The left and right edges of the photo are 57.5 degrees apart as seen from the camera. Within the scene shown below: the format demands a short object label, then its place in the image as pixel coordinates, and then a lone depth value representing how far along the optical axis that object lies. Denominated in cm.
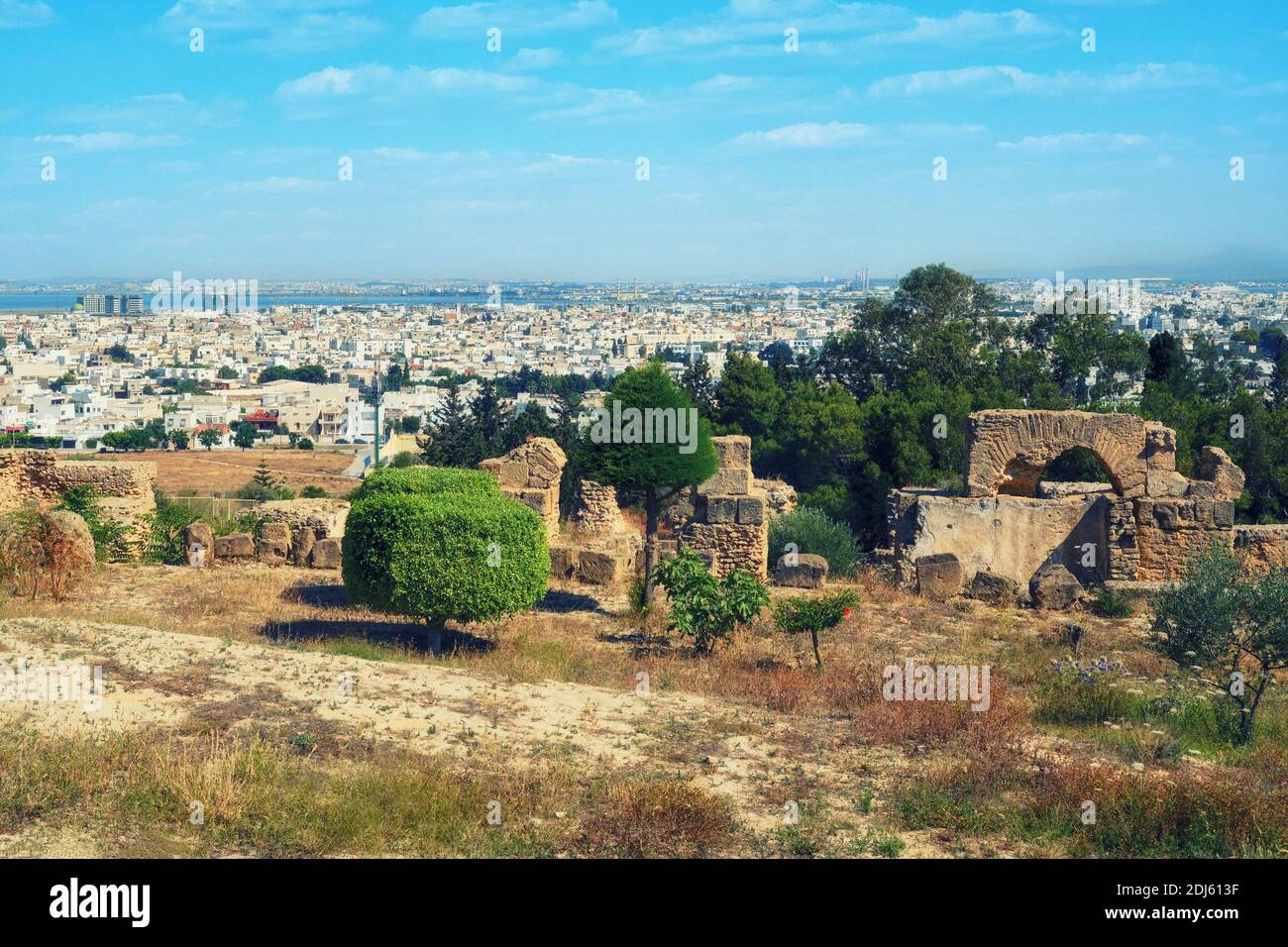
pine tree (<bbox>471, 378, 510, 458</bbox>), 3678
